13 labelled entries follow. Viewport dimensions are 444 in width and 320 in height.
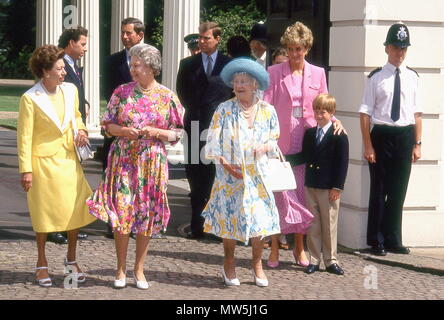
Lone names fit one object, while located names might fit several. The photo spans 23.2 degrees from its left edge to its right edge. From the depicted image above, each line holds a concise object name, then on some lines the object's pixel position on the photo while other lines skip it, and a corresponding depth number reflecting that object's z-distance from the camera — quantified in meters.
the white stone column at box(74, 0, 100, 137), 24.59
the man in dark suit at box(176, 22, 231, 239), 10.36
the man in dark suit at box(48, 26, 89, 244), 10.16
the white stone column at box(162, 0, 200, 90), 18.30
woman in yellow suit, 7.87
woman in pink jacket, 8.96
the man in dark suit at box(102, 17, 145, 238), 10.40
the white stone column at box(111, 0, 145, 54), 22.00
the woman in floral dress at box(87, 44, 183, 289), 7.77
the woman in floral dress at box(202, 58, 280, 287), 7.91
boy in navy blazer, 8.67
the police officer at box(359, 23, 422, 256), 9.64
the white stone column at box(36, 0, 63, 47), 26.31
